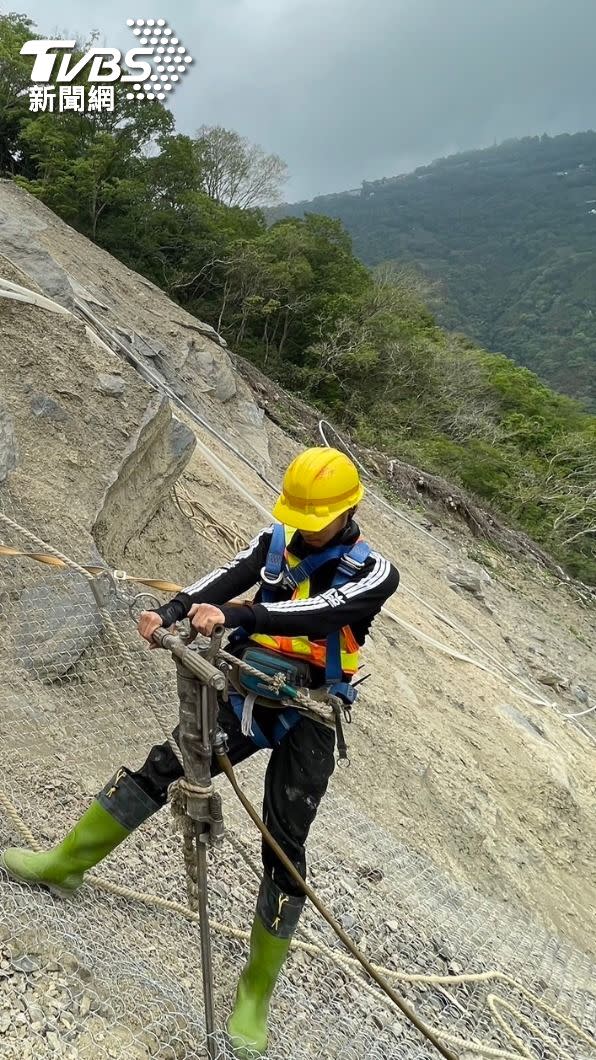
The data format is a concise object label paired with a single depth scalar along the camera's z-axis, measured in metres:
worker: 1.80
